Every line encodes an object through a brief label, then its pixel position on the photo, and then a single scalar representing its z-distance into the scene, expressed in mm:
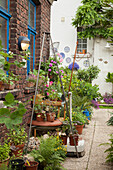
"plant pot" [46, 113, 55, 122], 5195
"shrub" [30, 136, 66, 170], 3898
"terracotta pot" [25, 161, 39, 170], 3627
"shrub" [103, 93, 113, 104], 14103
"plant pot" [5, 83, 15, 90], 3832
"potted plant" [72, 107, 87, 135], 6289
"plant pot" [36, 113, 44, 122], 5222
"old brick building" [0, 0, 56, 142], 4109
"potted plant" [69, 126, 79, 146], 4884
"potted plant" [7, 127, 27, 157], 3734
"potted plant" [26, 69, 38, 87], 5050
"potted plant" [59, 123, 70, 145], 4973
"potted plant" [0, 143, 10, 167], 3170
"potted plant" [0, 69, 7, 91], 3539
